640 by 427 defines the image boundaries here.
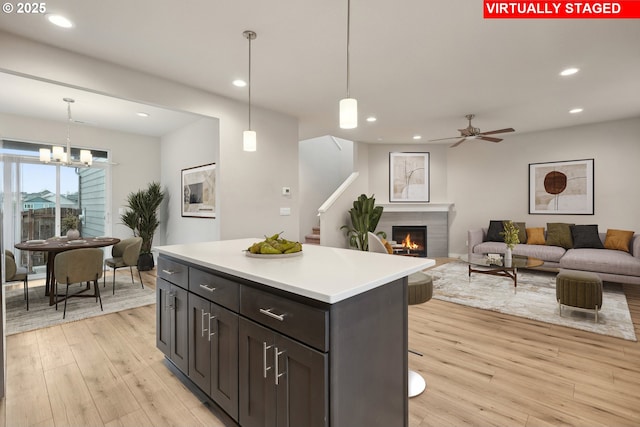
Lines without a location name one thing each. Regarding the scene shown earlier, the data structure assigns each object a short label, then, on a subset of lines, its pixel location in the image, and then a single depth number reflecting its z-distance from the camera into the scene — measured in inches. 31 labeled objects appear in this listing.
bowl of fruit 74.4
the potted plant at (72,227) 169.3
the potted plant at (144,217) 220.8
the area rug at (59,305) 128.4
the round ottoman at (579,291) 122.5
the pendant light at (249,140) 104.6
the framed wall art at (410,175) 283.3
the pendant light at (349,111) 74.5
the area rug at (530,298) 123.7
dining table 144.1
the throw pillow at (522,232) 227.8
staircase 257.8
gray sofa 162.6
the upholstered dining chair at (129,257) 170.7
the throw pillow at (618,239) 188.4
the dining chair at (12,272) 135.4
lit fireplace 283.4
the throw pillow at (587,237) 198.4
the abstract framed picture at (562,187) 217.2
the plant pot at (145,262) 222.8
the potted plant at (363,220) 245.6
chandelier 160.6
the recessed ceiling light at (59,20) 88.7
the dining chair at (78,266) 132.0
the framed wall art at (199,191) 185.6
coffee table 163.2
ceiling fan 182.2
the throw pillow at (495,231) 235.5
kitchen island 46.4
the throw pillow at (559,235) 208.4
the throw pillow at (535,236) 219.6
